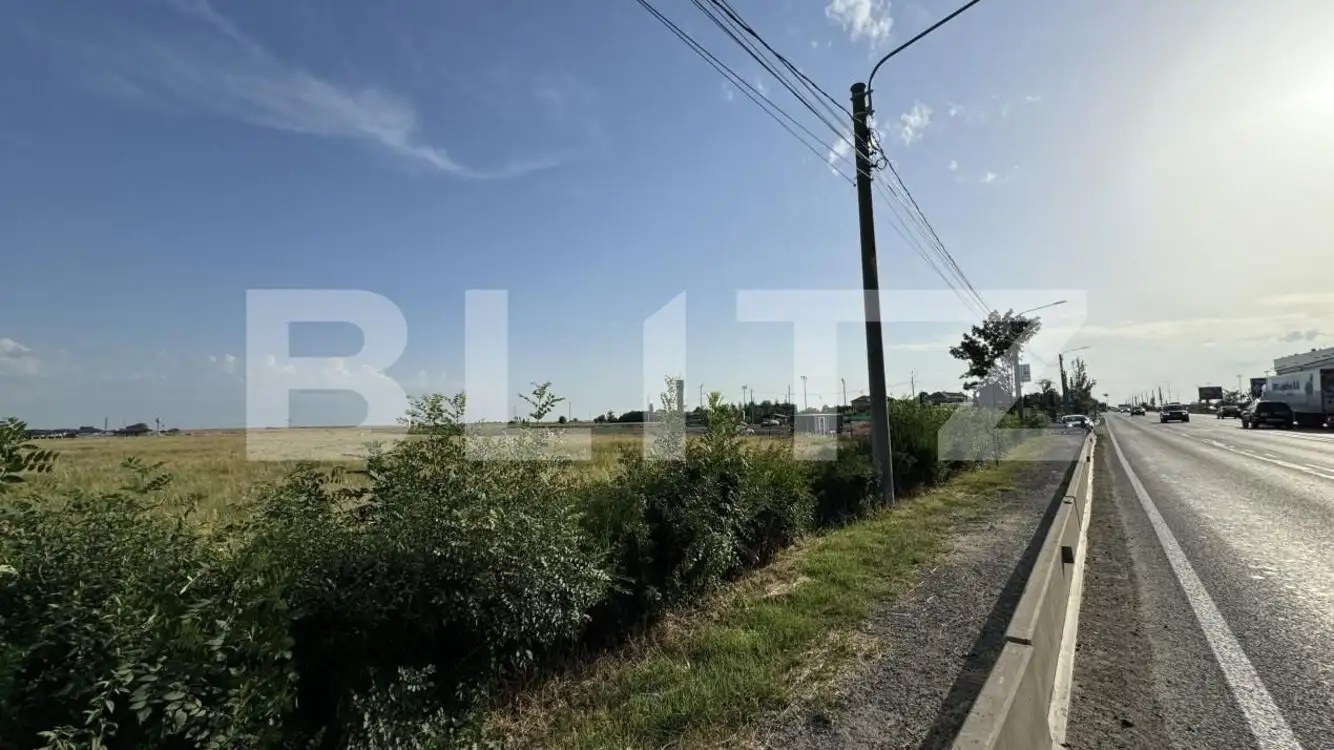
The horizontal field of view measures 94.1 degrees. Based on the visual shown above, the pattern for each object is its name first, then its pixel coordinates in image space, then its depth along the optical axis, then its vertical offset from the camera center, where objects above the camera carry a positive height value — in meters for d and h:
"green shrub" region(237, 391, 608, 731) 3.04 -0.77
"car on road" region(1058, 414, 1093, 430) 43.38 -1.02
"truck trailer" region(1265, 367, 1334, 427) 32.38 +0.52
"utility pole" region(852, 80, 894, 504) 10.33 +2.06
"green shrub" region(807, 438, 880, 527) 9.30 -1.14
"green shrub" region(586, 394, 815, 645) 4.81 -0.90
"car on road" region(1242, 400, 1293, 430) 35.41 -0.67
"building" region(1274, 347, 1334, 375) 36.28 +4.45
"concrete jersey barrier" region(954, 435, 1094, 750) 2.67 -1.34
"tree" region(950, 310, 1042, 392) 30.59 +3.20
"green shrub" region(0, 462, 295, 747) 2.06 -0.74
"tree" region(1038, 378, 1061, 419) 54.65 +1.13
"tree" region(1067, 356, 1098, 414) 78.94 +2.75
